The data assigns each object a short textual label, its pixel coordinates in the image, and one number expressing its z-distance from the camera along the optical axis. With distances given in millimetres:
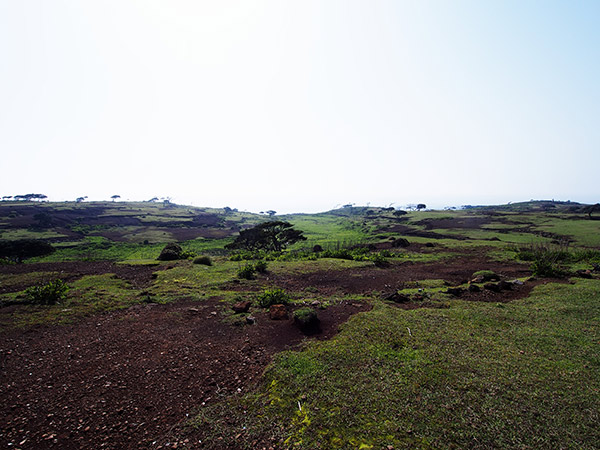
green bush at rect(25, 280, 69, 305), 14734
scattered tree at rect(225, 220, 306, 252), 46250
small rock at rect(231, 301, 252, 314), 14266
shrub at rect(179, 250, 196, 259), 32950
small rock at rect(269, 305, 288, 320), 13238
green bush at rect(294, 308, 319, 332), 11945
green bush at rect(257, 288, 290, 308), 15188
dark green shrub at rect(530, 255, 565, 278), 19125
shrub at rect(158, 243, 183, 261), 31750
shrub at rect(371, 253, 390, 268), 28312
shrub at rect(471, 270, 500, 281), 19344
